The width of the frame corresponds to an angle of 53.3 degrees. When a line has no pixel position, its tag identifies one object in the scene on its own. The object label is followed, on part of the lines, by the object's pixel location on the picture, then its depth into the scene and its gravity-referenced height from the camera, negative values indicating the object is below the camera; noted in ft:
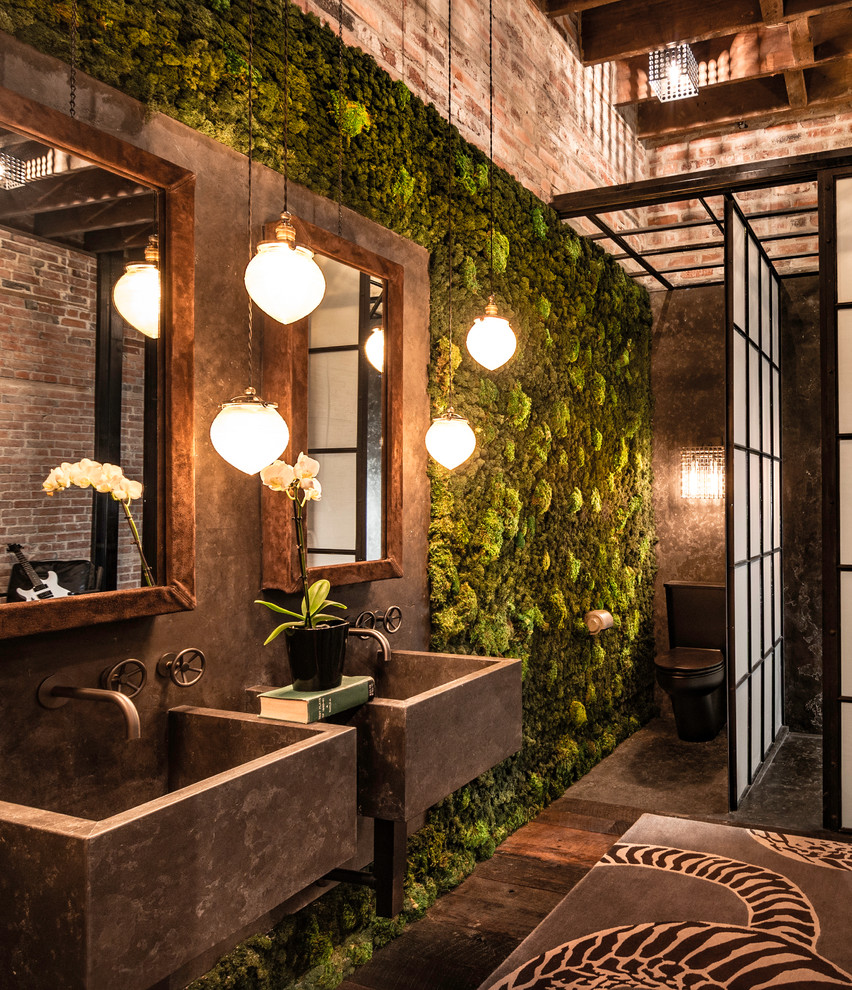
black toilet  15.49 -2.82
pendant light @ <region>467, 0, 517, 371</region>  9.82 +1.96
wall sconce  17.69 +0.77
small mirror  7.39 +0.96
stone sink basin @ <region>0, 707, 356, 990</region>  4.07 -1.95
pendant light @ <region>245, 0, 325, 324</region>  6.38 +1.76
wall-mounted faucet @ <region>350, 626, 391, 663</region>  7.84 -1.19
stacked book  6.40 -1.50
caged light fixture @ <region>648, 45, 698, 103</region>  14.52 +7.57
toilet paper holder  14.28 -1.90
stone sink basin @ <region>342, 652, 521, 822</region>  6.91 -1.94
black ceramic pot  6.75 -1.18
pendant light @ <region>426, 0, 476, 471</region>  9.21 +0.75
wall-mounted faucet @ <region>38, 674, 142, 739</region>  5.27 -1.19
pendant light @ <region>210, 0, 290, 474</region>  6.17 +0.56
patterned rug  6.43 -3.53
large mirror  5.17 +0.93
